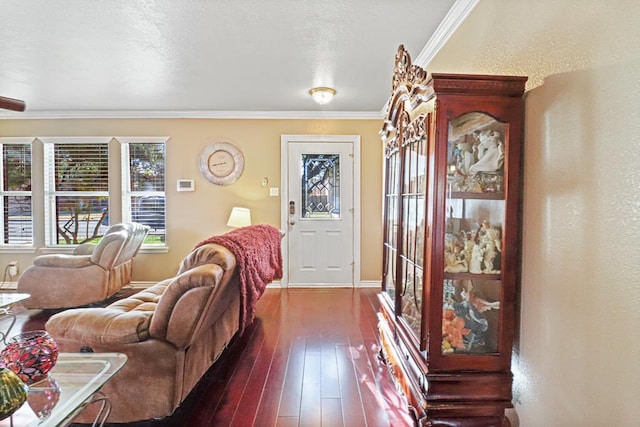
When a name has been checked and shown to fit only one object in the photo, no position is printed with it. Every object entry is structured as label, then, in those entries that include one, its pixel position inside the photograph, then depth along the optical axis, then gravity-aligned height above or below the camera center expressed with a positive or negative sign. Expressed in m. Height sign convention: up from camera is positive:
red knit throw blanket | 2.31 -0.41
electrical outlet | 4.96 -0.94
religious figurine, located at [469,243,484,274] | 1.59 -0.24
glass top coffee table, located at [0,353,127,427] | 1.18 -0.70
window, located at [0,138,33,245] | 5.01 +0.07
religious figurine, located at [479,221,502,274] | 1.57 -0.18
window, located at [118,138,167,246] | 4.96 +0.24
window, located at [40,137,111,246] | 4.97 +0.15
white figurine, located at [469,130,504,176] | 1.56 +0.23
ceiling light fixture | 3.80 +1.17
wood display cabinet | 1.53 -0.19
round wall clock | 4.93 +0.53
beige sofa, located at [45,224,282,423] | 1.89 -0.72
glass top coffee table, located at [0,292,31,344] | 2.82 -0.81
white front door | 4.95 -0.10
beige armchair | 3.90 -0.82
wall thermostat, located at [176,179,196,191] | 4.94 +0.23
